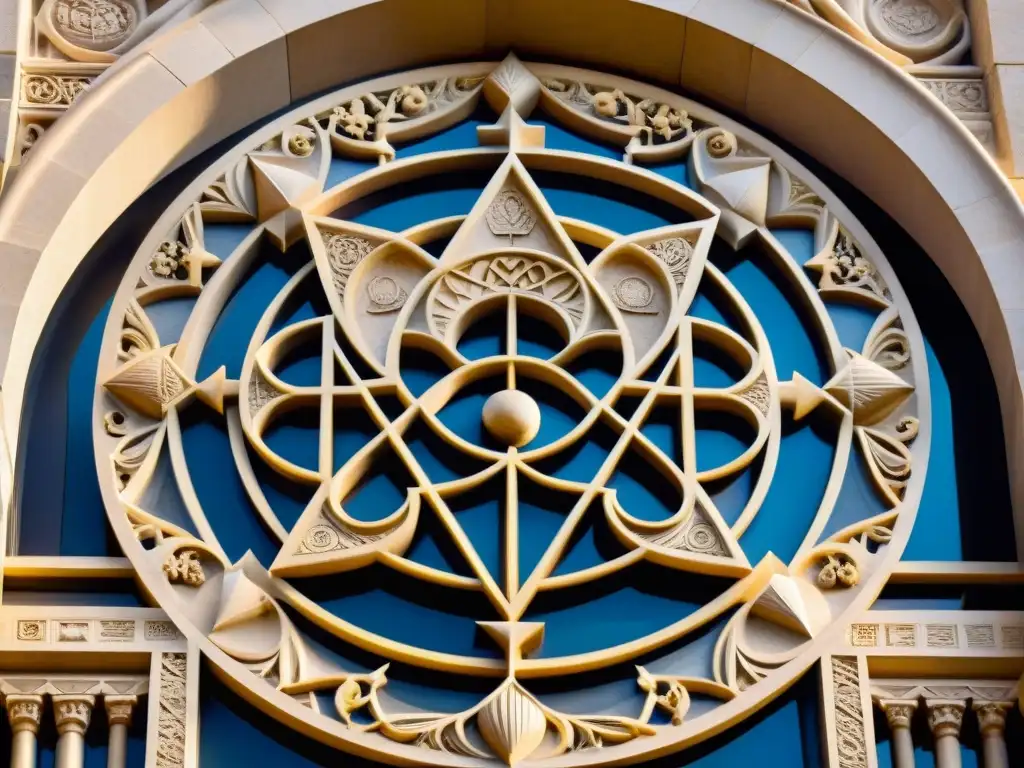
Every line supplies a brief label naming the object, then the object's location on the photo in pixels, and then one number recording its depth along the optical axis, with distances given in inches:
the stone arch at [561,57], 508.7
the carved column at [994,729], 472.1
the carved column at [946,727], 471.5
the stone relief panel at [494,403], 480.4
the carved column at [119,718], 467.2
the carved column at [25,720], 464.8
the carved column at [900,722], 473.1
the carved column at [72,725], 463.8
